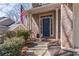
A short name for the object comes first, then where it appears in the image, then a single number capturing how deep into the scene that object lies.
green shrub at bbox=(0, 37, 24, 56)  1.41
